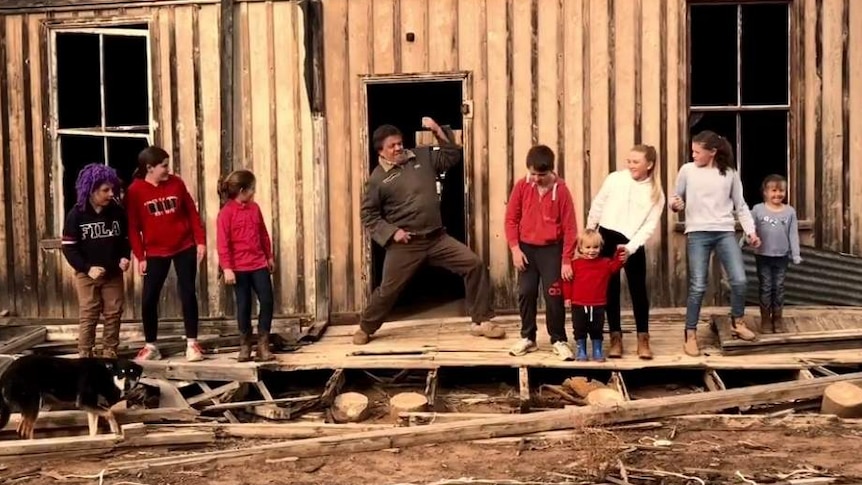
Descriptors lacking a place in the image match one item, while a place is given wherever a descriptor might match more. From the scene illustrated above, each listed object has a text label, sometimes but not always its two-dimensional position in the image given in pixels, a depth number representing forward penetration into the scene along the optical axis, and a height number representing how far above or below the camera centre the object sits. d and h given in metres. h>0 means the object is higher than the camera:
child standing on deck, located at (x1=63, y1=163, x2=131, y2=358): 7.66 -0.41
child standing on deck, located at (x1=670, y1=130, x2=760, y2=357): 7.57 -0.24
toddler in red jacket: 7.26 -0.73
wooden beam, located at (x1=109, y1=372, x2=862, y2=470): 5.96 -1.49
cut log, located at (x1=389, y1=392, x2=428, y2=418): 6.73 -1.47
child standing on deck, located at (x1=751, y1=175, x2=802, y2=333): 7.88 -0.50
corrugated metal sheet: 9.05 -0.90
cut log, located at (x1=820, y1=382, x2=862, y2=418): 6.41 -1.44
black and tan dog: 6.21 -1.20
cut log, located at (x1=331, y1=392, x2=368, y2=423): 6.87 -1.52
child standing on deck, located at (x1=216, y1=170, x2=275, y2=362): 7.71 -0.45
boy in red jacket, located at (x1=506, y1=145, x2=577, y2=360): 7.59 -0.40
